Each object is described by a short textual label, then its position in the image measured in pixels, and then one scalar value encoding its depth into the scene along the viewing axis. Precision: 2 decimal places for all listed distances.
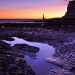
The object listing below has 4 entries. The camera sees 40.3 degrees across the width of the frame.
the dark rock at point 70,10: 57.70
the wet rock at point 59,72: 4.24
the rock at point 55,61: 5.07
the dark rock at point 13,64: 4.04
